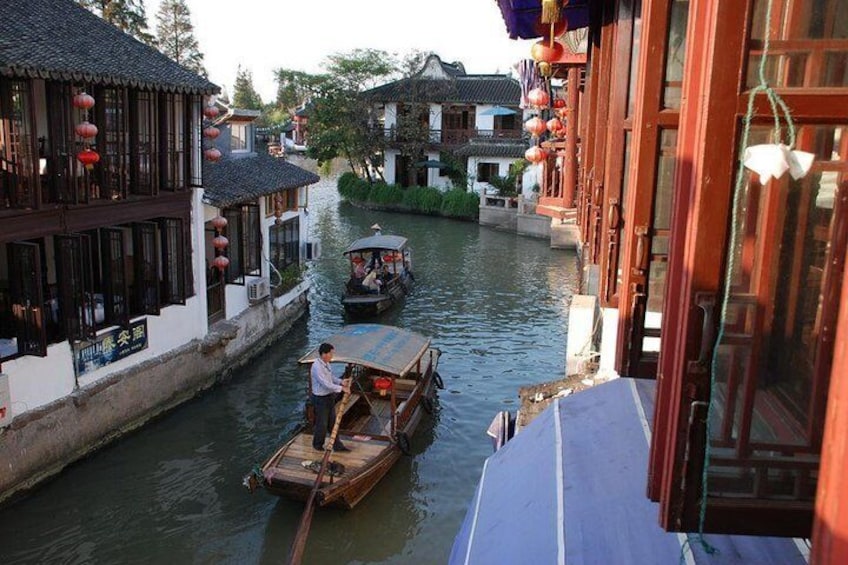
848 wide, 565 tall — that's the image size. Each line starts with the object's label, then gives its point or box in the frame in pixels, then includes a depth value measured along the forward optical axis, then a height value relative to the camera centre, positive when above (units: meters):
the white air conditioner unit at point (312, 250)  23.84 -3.12
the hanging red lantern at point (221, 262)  16.61 -2.50
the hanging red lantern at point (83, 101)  11.54 +0.56
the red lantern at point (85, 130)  11.66 +0.14
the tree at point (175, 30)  45.19 +6.48
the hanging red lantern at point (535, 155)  10.86 -0.02
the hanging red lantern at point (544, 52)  7.32 +0.95
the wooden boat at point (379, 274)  22.94 -4.07
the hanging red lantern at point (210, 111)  16.76 +0.68
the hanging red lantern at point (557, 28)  7.83 +1.29
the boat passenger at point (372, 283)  23.66 -4.07
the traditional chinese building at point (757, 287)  2.52 -0.45
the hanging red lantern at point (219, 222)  16.69 -1.67
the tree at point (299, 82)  45.00 +3.73
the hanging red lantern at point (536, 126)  10.41 +0.36
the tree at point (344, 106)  45.69 +2.39
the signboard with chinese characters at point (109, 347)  12.69 -3.49
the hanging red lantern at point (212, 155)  16.83 -0.25
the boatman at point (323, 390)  11.38 -3.53
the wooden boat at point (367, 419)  11.09 -4.56
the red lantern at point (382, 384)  13.41 -4.01
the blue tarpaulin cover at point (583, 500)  3.80 -1.93
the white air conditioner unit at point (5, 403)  10.73 -3.63
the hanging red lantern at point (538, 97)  10.21 +0.73
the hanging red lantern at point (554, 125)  12.72 +0.46
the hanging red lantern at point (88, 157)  11.75 -0.26
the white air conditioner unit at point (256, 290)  18.61 -3.45
